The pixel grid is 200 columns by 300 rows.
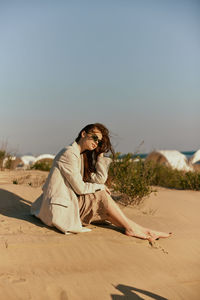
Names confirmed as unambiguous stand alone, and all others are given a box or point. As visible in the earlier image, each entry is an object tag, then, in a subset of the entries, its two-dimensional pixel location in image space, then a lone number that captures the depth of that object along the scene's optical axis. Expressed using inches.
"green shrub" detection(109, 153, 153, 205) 241.8
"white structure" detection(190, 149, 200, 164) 670.9
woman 154.7
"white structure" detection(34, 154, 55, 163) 735.9
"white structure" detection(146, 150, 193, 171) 614.5
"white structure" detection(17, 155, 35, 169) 794.0
